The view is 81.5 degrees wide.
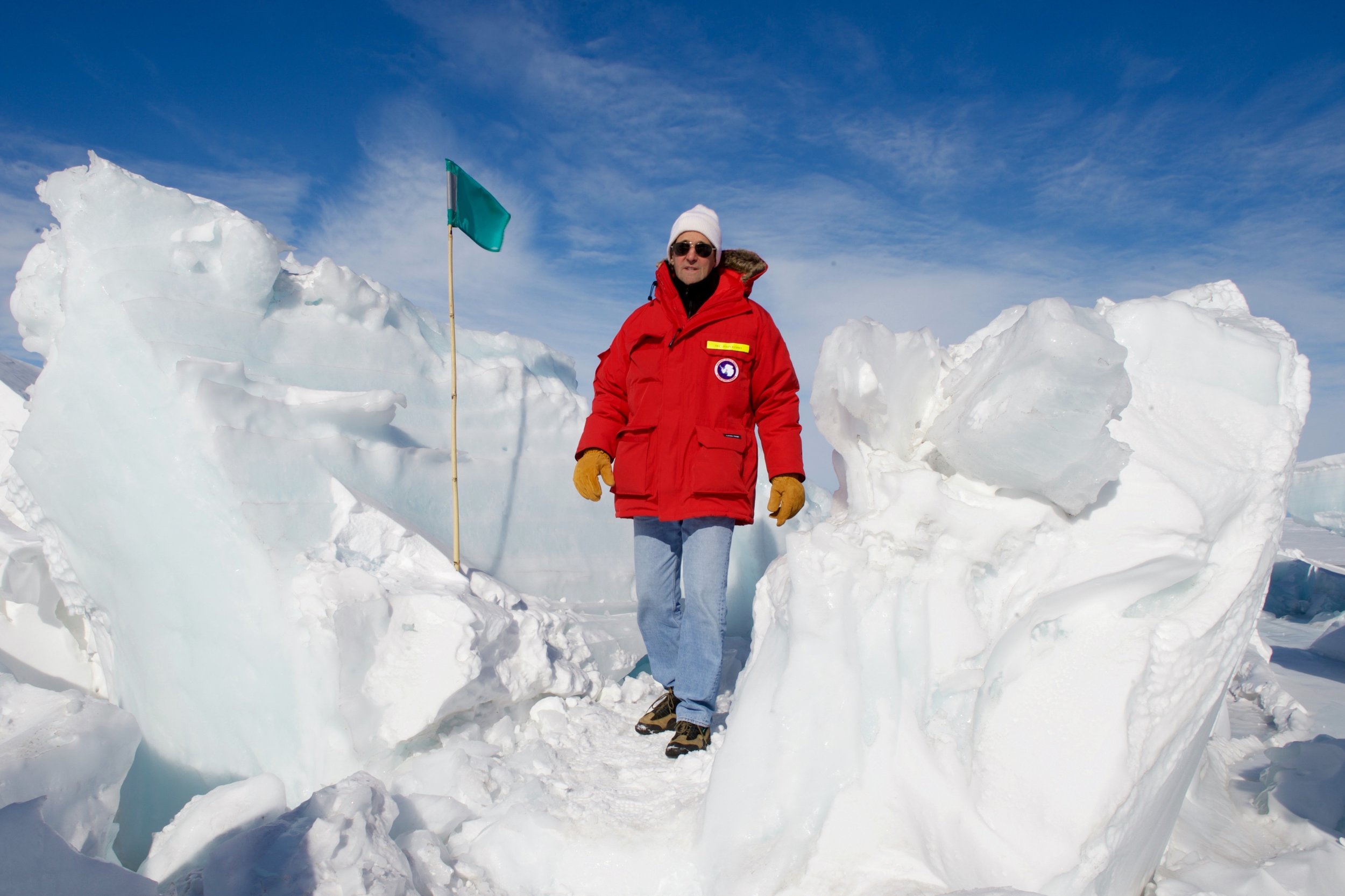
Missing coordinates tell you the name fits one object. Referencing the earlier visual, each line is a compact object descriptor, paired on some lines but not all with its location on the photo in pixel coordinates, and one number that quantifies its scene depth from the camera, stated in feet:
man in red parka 8.64
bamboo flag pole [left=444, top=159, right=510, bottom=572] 13.62
